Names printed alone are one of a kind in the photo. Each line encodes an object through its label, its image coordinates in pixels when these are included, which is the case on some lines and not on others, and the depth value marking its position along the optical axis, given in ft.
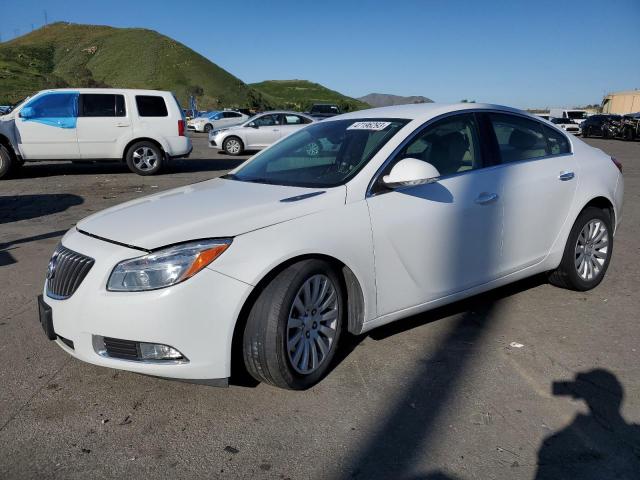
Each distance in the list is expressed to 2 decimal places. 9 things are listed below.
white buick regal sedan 9.34
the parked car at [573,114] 130.59
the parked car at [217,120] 109.61
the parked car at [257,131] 62.39
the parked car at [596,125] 105.29
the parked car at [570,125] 117.29
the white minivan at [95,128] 39.04
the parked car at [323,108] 113.80
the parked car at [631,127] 97.50
